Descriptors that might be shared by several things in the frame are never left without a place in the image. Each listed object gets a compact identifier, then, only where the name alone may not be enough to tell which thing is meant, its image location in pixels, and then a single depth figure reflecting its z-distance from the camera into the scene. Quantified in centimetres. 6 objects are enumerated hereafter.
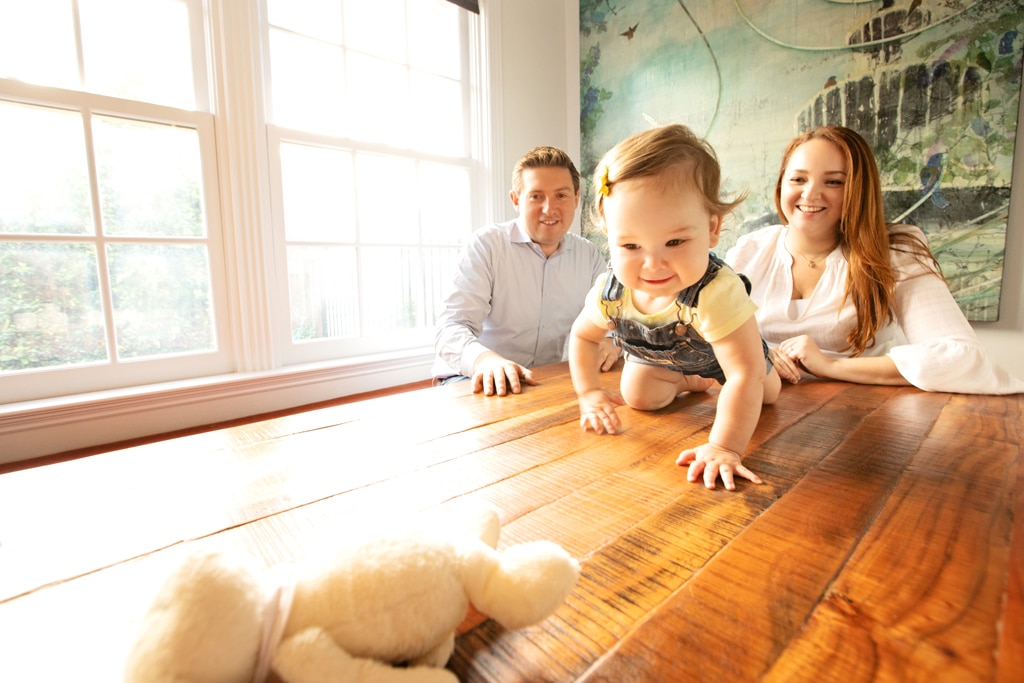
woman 117
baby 71
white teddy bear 27
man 189
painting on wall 218
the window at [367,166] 254
